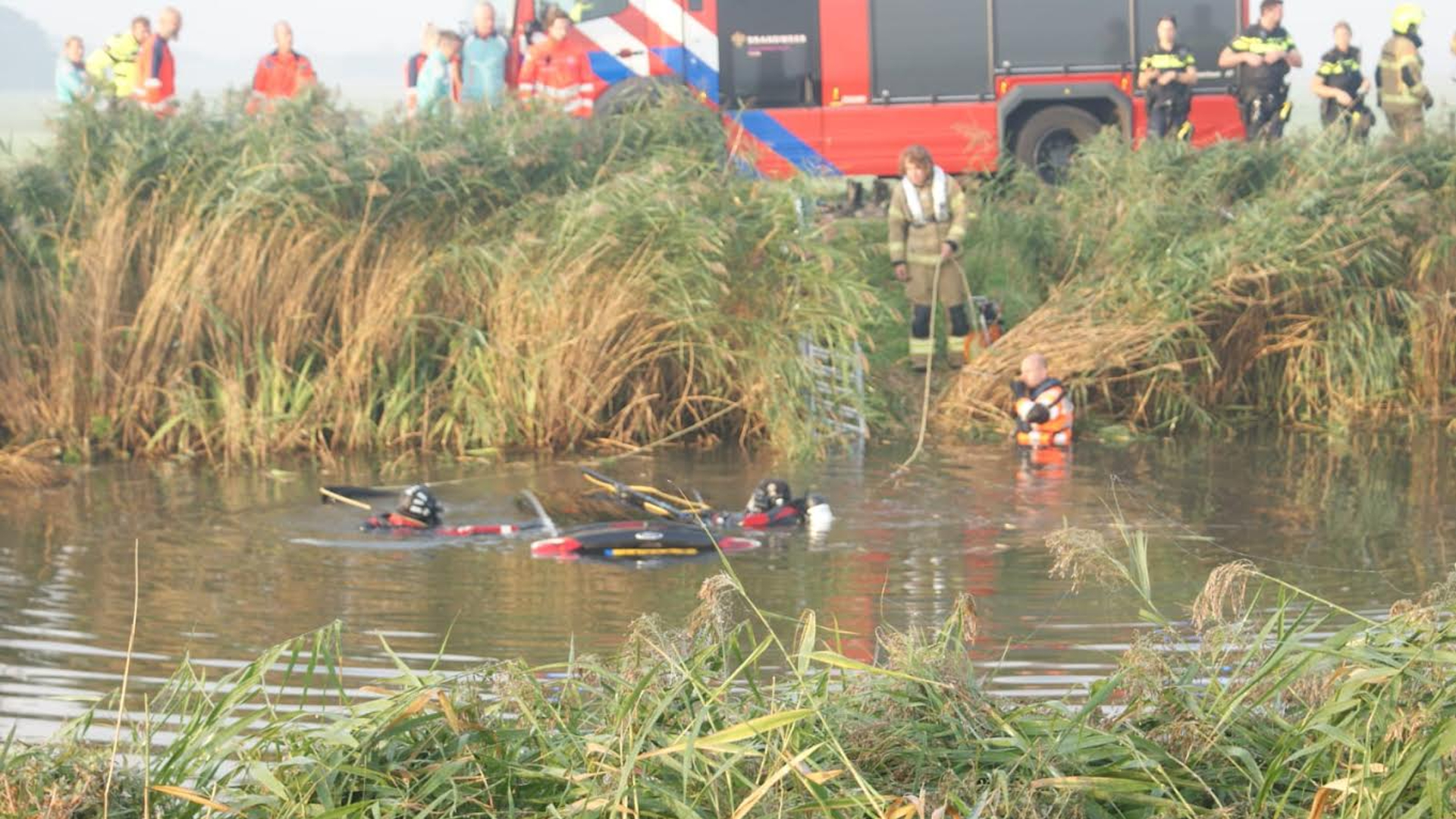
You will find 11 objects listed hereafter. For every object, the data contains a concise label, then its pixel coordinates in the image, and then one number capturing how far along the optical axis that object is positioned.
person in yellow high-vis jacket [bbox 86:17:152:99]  21.00
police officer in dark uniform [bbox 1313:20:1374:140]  21.56
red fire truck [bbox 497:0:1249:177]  23.34
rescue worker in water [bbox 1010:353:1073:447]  14.29
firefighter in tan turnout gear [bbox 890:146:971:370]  16.14
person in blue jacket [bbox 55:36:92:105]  20.28
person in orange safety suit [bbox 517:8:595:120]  20.73
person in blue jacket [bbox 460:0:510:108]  20.36
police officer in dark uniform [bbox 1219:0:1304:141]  21.75
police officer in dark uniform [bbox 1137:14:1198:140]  22.20
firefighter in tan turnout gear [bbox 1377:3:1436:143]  21.50
